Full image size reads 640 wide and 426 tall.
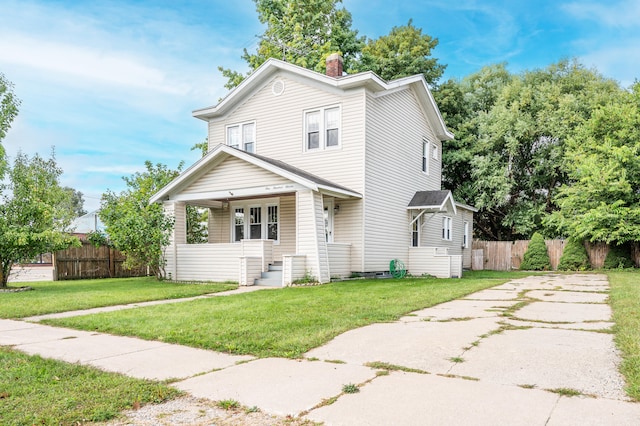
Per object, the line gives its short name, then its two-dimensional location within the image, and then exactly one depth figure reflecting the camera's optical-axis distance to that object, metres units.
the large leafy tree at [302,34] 24.98
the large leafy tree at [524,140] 23.61
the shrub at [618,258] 20.14
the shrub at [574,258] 20.77
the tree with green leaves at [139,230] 14.43
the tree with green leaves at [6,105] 15.66
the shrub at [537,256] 22.05
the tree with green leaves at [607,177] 19.00
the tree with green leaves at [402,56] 25.84
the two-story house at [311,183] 13.41
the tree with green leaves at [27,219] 12.23
